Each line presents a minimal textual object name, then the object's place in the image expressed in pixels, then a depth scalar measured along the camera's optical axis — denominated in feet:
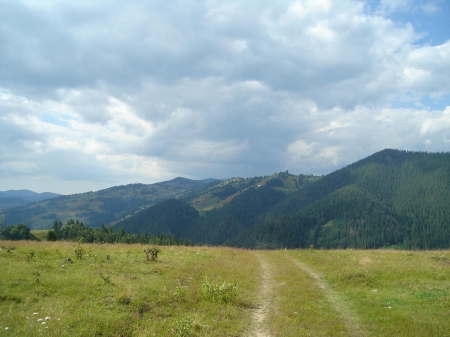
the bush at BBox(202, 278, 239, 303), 46.37
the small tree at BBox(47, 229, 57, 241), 203.12
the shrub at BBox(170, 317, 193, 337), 31.97
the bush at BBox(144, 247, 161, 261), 71.20
